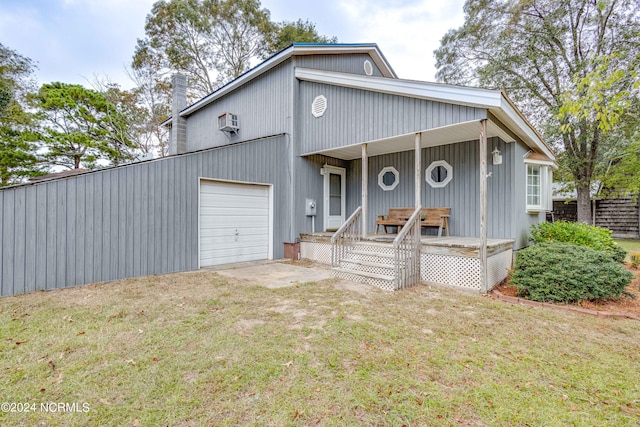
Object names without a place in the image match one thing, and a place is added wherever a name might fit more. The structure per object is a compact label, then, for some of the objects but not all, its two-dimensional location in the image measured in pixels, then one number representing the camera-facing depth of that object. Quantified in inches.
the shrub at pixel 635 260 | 268.2
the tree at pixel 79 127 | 578.6
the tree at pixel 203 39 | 607.5
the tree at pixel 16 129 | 526.9
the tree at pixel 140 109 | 648.4
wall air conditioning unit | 371.2
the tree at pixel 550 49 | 450.0
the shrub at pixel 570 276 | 162.7
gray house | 187.2
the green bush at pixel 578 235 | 245.3
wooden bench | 277.8
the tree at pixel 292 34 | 644.1
